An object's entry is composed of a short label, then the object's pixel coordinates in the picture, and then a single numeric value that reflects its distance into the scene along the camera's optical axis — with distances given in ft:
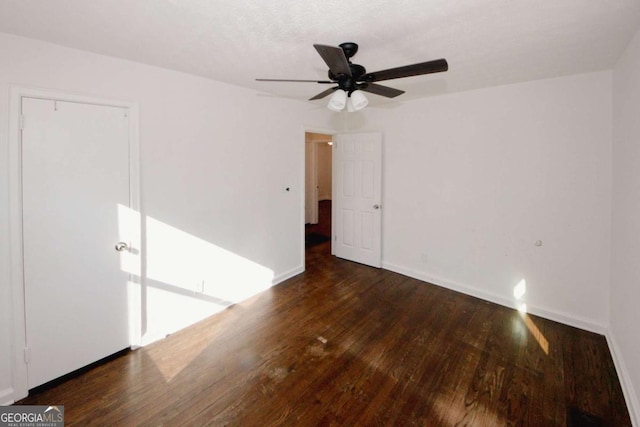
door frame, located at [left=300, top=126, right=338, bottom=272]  13.59
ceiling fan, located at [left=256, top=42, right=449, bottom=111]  5.39
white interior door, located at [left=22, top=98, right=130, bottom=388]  6.63
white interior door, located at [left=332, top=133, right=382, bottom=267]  14.34
